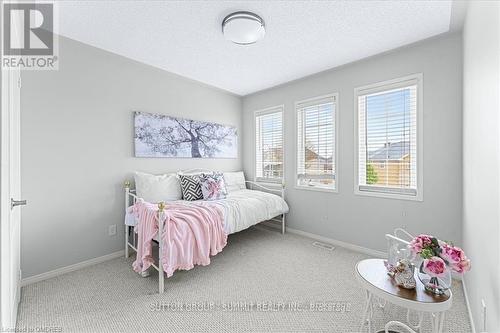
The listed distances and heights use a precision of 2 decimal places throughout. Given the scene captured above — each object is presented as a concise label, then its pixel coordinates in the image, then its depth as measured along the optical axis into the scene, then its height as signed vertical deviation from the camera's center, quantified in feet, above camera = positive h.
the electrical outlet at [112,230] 8.73 -2.50
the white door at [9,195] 3.36 -0.55
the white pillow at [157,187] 9.00 -0.91
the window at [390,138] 8.27 +1.04
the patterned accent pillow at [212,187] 9.98 -0.97
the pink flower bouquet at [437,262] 3.68 -1.57
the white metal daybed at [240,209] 8.44 -1.85
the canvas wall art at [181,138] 9.67 +1.33
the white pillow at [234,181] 12.65 -0.88
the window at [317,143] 10.52 +1.09
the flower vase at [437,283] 3.90 -2.04
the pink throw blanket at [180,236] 6.50 -2.17
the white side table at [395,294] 3.69 -2.20
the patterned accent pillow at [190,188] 9.87 -1.00
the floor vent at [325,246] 9.80 -3.53
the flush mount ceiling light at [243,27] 6.41 +4.03
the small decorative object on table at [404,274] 4.09 -1.99
